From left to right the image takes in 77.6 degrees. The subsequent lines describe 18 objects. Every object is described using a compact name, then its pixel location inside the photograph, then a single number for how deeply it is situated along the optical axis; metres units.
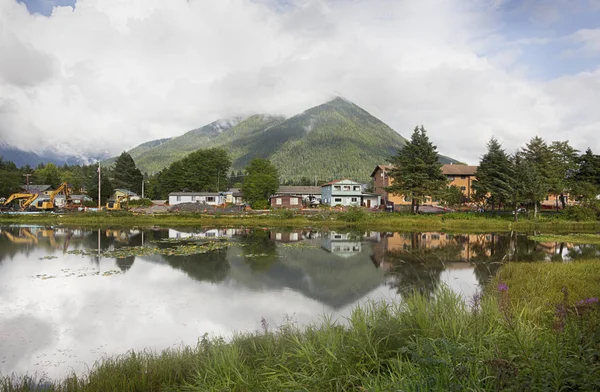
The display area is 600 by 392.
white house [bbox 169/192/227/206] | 72.88
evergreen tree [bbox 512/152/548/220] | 41.38
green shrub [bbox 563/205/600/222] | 42.00
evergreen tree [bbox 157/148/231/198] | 83.25
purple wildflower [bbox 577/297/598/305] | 5.30
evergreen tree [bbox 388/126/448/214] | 46.19
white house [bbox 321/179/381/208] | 67.81
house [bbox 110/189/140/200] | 76.68
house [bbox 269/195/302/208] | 68.75
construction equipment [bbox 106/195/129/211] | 62.97
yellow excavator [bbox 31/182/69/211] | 56.78
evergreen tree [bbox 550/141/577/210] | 45.16
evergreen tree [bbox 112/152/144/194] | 93.38
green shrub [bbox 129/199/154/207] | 68.28
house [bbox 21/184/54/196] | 85.00
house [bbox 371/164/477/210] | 64.56
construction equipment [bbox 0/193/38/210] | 56.06
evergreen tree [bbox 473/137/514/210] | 43.16
